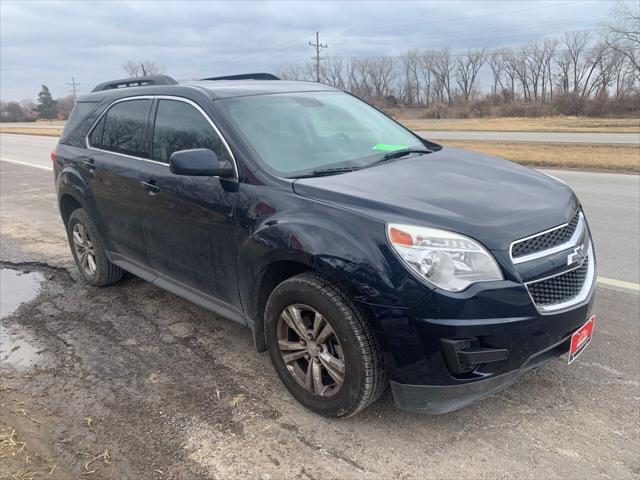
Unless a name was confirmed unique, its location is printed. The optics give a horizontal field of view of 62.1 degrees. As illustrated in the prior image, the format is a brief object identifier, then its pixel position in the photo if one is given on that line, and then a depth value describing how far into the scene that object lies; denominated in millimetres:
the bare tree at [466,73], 87250
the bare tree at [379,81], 91062
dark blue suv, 2490
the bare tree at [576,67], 70500
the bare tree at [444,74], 88444
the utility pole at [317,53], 64312
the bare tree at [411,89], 89625
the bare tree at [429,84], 88938
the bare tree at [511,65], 82981
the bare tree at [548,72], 79750
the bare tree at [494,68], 84500
